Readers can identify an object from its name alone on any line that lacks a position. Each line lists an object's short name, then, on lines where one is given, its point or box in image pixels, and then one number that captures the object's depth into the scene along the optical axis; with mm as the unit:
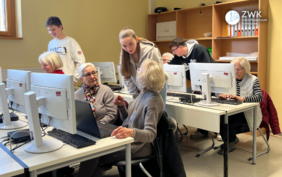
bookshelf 3936
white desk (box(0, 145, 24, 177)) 1206
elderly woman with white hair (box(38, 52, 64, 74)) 2498
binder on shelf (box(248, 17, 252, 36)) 4082
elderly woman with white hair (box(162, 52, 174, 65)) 4165
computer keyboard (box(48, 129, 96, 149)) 1523
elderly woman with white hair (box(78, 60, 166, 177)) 1791
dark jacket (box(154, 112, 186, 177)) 1850
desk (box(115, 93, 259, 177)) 2428
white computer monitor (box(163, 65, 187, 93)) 3000
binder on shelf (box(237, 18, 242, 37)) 4230
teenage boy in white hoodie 3488
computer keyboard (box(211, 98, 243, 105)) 2732
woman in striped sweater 2871
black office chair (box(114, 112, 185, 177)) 1851
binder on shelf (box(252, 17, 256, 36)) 4035
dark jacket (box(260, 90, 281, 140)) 3061
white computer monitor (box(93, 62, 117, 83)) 4031
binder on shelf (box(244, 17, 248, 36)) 4129
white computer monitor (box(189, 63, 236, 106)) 2621
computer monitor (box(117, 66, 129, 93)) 3594
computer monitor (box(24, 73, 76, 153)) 1398
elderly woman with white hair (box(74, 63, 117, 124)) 2264
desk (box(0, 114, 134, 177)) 1309
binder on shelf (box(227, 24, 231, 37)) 4367
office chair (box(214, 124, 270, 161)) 3003
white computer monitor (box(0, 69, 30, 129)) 1825
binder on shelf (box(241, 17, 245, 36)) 4170
